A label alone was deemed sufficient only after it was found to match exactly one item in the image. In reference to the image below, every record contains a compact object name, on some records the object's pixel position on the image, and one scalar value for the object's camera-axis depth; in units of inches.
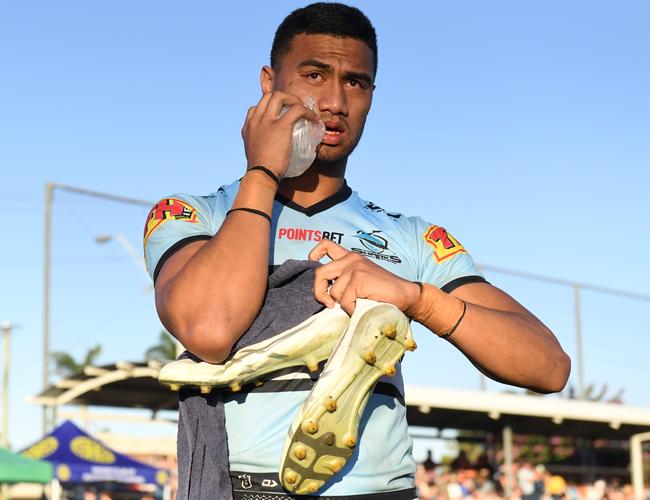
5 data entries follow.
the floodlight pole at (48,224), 958.5
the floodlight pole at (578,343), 998.4
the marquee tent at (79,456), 665.6
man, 101.5
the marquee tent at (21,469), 560.4
